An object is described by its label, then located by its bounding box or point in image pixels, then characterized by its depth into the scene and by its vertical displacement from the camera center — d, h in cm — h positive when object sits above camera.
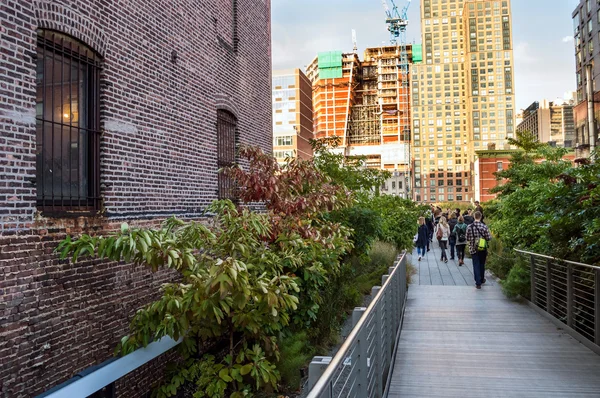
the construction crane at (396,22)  14625 +5434
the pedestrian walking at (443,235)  1836 -106
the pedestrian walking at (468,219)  1932 -48
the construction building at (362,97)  17950 +4014
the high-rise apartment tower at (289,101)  13312 +2825
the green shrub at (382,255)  1507 -145
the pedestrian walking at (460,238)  1627 -103
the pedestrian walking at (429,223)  2493 -86
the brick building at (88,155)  553 +78
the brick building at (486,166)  9338 +771
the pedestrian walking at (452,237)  1906 -117
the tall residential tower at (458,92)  16662 +3853
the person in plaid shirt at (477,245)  1209 -92
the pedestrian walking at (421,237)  1933 -115
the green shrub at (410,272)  1331 -185
